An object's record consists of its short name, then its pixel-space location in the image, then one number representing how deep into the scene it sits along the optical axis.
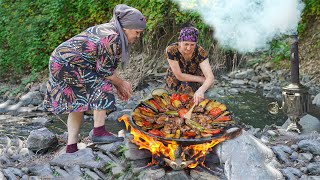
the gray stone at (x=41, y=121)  5.89
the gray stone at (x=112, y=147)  2.85
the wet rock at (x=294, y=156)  3.18
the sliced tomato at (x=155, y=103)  2.93
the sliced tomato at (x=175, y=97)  3.01
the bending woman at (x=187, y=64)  3.14
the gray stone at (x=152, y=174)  2.54
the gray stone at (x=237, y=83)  7.96
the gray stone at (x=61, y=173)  2.77
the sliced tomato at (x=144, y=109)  2.86
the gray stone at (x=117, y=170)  2.73
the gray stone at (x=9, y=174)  2.84
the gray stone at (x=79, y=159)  2.82
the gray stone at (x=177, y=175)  2.53
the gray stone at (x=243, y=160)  2.57
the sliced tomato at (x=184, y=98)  2.99
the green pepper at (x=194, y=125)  2.59
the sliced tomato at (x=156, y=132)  2.49
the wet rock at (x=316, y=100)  6.32
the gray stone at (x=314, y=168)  2.95
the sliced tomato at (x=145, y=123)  2.66
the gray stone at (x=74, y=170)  2.76
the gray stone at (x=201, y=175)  2.52
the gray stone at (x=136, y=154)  2.69
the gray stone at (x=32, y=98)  7.28
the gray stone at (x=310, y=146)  3.23
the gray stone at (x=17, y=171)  2.88
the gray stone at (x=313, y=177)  2.82
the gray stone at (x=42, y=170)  2.84
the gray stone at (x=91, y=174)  2.73
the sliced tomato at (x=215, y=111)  2.81
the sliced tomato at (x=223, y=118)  2.72
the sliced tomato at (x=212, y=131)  2.53
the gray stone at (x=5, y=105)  6.93
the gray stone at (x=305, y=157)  3.17
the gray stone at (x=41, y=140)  3.40
